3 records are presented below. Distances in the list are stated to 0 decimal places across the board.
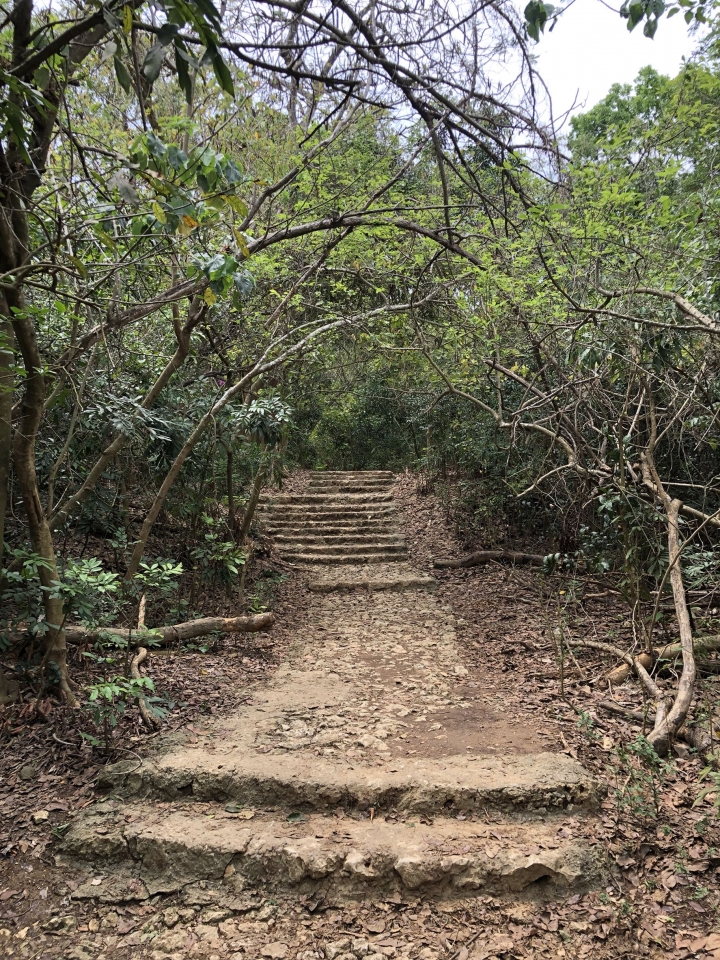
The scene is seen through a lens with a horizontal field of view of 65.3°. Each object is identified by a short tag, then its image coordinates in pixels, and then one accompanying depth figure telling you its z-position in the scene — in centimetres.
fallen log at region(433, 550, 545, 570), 711
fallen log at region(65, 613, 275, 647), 379
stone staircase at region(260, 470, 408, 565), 863
